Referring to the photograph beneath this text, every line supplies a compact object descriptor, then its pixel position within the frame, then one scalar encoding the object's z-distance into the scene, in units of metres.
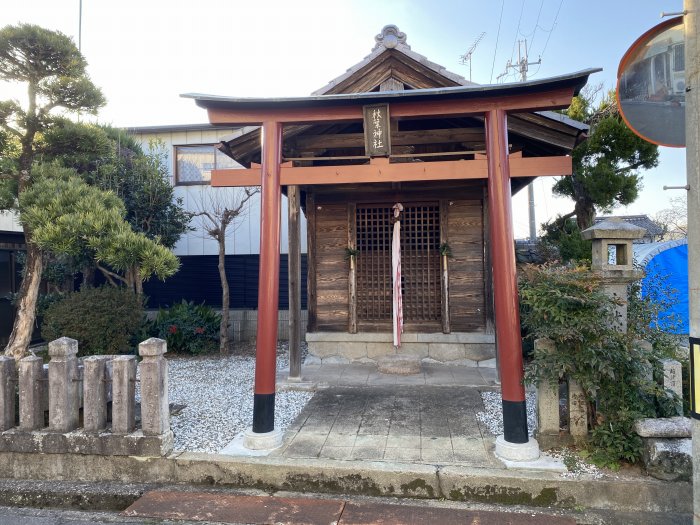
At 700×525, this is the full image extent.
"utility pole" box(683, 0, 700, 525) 2.63
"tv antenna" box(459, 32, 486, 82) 23.69
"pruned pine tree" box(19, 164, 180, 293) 5.96
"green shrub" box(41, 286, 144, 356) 8.07
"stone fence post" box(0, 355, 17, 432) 4.66
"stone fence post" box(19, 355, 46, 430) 4.60
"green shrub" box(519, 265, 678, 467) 4.08
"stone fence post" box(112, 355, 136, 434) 4.49
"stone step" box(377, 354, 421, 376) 7.61
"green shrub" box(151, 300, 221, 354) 9.88
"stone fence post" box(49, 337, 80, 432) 4.55
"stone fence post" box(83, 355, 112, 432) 4.55
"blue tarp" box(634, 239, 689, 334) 10.15
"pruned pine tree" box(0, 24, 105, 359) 6.25
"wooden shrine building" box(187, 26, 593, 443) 4.57
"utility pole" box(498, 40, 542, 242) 19.09
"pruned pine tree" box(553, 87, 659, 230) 9.12
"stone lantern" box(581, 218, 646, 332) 4.77
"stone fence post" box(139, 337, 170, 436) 4.43
